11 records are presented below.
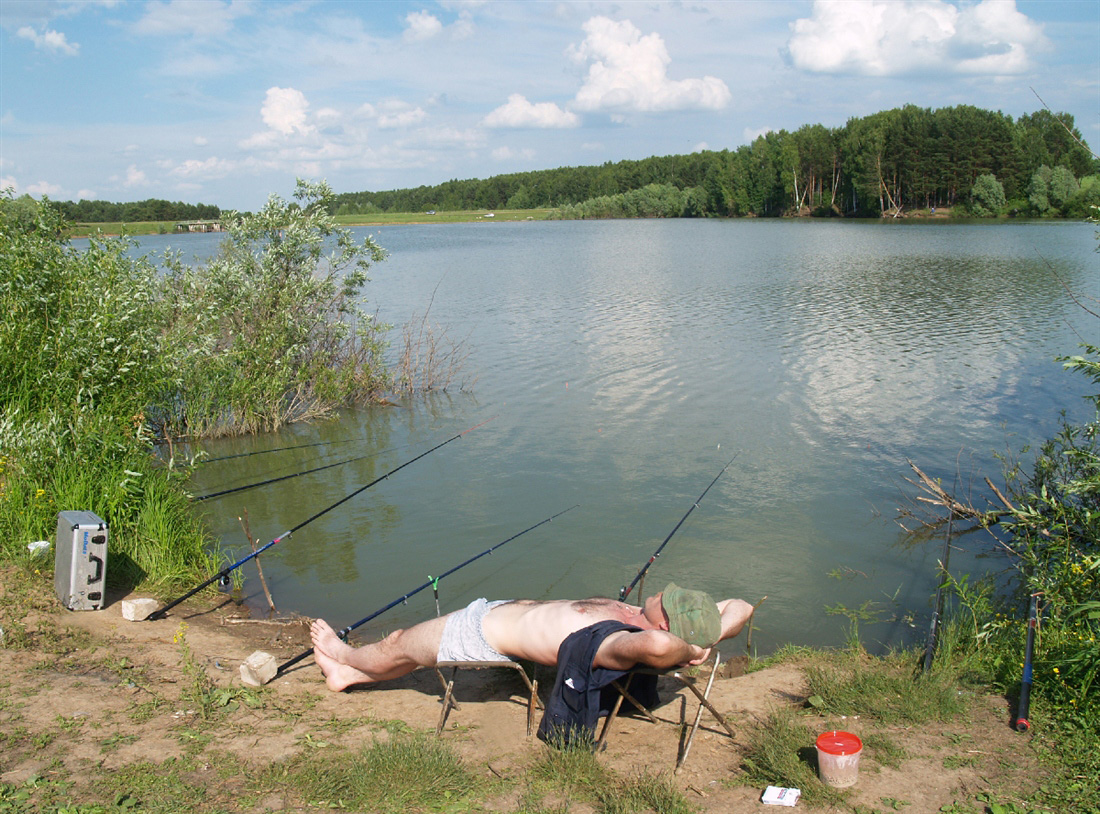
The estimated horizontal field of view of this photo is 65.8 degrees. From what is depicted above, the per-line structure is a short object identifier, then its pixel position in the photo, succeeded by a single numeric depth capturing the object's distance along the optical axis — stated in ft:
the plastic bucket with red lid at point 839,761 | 12.58
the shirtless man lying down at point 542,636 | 13.61
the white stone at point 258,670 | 17.06
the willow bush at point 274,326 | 39.65
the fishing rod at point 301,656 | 17.65
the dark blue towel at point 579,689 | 13.84
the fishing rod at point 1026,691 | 13.94
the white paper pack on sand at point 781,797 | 12.50
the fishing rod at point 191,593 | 19.54
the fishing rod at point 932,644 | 16.49
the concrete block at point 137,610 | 19.92
